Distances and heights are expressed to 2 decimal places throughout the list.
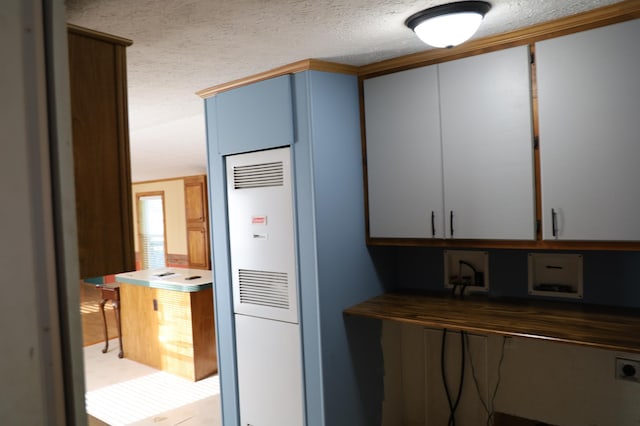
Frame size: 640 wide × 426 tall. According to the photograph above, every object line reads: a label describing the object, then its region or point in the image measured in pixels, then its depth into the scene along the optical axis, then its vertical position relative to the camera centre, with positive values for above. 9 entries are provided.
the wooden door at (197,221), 6.56 -0.12
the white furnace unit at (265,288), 2.52 -0.43
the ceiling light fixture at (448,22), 1.76 +0.68
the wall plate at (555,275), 2.29 -0.39
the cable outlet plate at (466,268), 2.57 -0.37
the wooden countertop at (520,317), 1.83 -0.53
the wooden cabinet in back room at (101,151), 1.32 +0.18
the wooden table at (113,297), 5.07 -0.87
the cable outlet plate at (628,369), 2.18 -0.81
